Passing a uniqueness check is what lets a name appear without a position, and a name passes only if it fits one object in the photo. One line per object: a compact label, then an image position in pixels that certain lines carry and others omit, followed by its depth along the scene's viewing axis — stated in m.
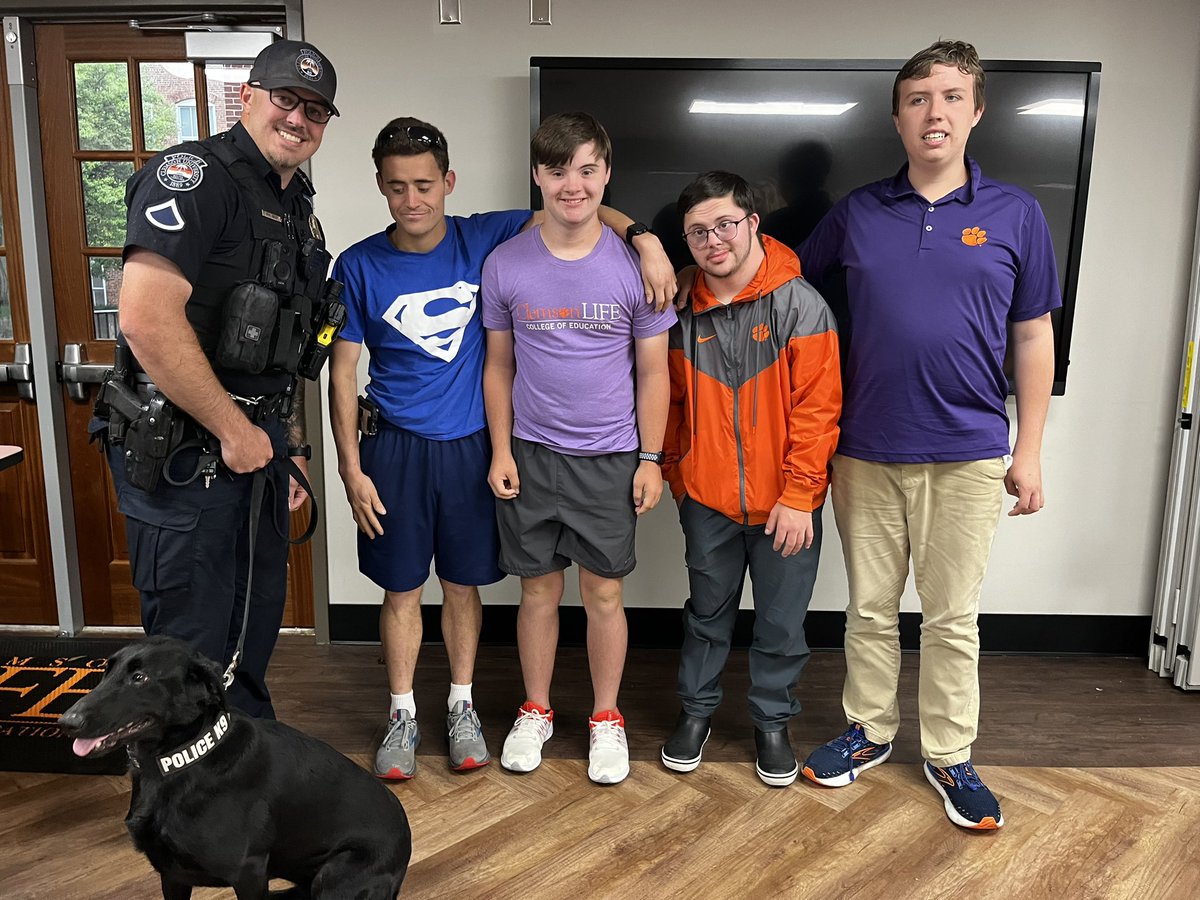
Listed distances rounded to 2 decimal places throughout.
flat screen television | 2.71
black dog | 1.37
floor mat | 2.32
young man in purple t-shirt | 2.13
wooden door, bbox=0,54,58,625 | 3.08
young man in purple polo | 2.05
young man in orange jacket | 2.13
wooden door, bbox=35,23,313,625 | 2.99
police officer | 1.72
